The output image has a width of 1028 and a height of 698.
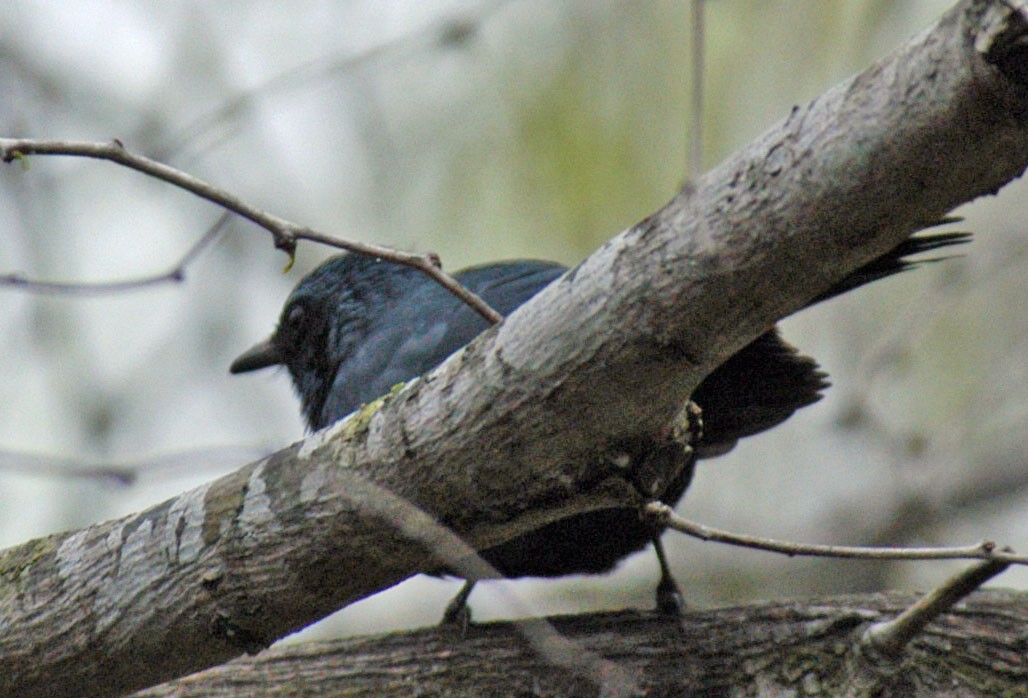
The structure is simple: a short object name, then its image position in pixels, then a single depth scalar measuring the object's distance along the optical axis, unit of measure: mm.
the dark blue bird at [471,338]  6492
